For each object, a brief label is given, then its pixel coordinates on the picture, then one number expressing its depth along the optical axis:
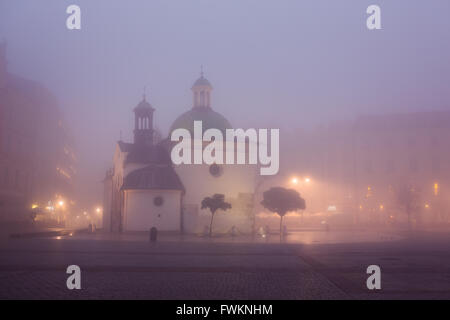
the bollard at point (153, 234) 31.96
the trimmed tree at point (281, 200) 42.19
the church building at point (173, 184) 44.03
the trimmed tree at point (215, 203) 40.78
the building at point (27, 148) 56.50
